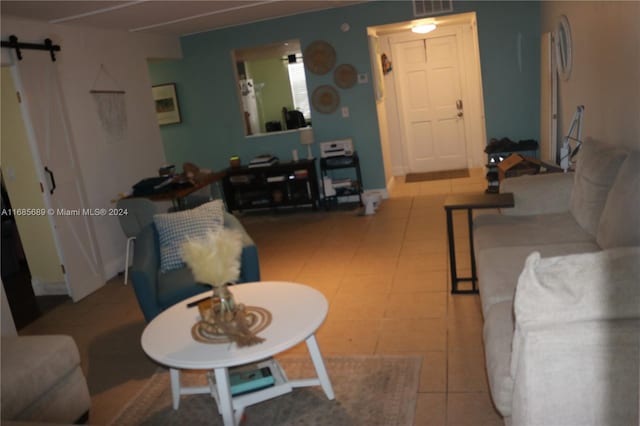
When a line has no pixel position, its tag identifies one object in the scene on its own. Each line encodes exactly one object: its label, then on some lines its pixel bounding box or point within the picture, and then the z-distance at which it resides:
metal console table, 3.30
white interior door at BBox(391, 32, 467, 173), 7.70
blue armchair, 3.08
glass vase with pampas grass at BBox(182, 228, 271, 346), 2.18
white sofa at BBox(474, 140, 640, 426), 1.47
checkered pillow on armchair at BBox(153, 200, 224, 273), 3.46
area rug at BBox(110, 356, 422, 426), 2.39
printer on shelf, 6.49
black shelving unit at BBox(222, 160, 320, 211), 6.50
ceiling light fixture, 6.74
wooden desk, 4.97
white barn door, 4.30
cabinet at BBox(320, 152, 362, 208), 6.45
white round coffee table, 2.12
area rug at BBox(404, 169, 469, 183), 7.49
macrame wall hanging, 5.12
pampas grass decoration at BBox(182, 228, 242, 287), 2.17
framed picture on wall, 7.10
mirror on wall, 8.29
